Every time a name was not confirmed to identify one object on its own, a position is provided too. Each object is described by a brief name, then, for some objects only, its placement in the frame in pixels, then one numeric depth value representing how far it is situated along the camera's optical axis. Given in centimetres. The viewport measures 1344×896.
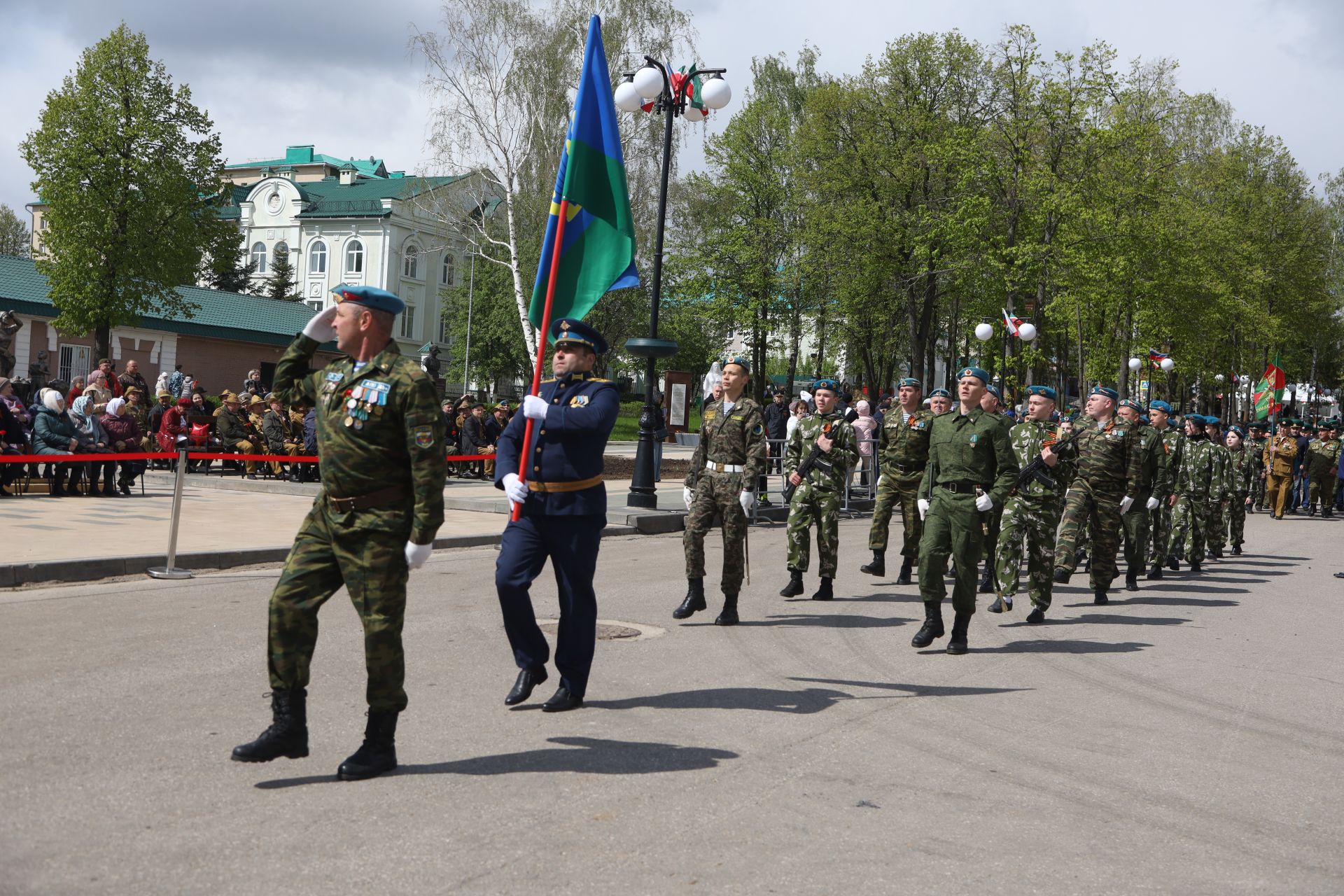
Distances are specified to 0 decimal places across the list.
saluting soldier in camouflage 497
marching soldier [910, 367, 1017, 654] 870
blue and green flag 772
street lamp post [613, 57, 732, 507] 1742
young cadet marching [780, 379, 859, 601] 1093
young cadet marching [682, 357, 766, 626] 938
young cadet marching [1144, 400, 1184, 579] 1436
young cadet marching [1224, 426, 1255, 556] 1773
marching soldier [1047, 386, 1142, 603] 1194
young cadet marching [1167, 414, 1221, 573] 1574
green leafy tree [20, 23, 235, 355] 3591
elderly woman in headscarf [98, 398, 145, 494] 1780
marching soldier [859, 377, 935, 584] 1249
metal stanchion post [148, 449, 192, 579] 1073
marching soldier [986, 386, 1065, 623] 1049
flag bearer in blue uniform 635
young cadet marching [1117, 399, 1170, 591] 1335
